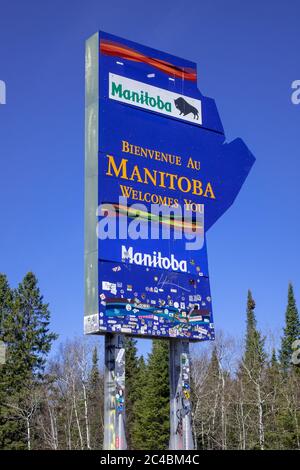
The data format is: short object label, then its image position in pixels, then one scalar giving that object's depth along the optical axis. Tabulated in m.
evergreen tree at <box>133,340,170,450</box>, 38.19
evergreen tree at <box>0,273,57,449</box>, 38.03
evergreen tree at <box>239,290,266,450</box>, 33.65
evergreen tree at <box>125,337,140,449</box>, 44.06
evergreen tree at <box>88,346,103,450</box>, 41.12
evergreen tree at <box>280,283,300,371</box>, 48.50
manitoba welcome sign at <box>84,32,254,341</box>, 18.36
